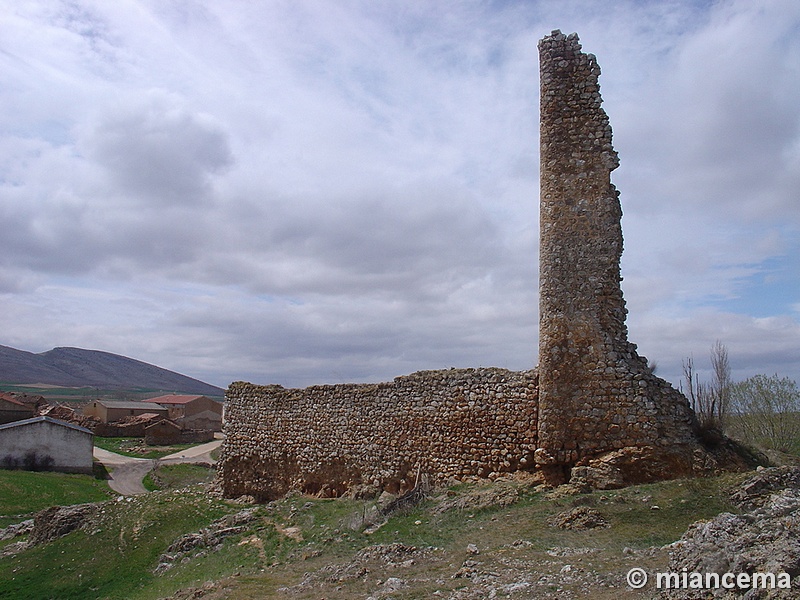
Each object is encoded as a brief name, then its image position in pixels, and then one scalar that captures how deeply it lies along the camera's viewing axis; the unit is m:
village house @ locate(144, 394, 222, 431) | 72.88
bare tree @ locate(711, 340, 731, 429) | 15.27
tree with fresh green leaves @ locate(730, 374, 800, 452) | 24.23
